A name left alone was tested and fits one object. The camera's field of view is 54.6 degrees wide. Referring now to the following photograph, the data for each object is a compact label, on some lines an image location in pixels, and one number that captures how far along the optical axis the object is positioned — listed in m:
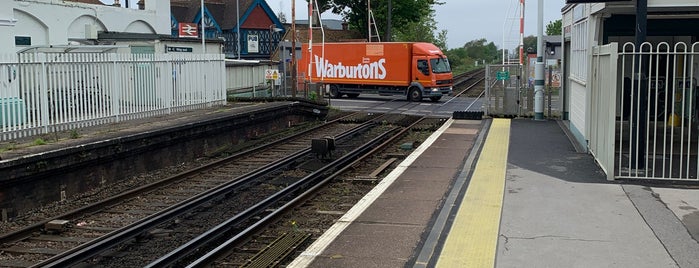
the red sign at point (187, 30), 48.12
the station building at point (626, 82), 10.25
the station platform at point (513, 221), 6.60
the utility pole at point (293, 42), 28.02
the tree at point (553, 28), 81.97
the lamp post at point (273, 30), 59.44
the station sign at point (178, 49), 25.16
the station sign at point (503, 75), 22.97
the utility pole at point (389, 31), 46.90
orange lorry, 34.44
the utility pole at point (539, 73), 20.98
